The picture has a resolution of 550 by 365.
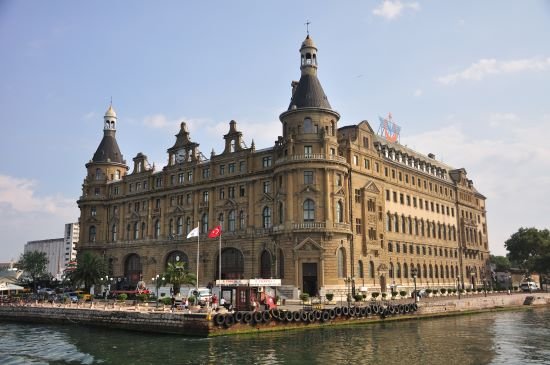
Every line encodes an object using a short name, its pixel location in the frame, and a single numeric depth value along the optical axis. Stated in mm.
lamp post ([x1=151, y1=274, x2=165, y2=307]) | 77712
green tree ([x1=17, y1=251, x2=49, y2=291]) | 159000
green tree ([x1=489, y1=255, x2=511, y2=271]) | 171875
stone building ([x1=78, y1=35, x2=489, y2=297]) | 77062
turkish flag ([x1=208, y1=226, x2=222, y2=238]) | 65450
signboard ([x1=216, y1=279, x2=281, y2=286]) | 53341
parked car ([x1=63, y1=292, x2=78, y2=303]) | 77800
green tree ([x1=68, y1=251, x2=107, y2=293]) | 89438
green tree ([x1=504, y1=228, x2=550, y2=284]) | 125831
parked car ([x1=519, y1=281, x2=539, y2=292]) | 119438
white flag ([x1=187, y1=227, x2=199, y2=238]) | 64688
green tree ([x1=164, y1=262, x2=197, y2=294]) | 70312
